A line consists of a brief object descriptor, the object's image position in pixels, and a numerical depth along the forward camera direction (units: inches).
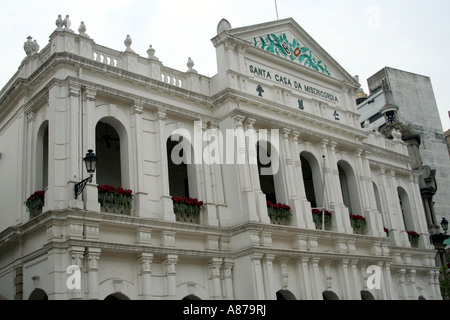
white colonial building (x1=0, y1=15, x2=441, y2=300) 657.0
